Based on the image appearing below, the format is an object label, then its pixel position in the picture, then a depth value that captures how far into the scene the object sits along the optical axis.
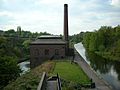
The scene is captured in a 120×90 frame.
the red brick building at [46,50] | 25.94
